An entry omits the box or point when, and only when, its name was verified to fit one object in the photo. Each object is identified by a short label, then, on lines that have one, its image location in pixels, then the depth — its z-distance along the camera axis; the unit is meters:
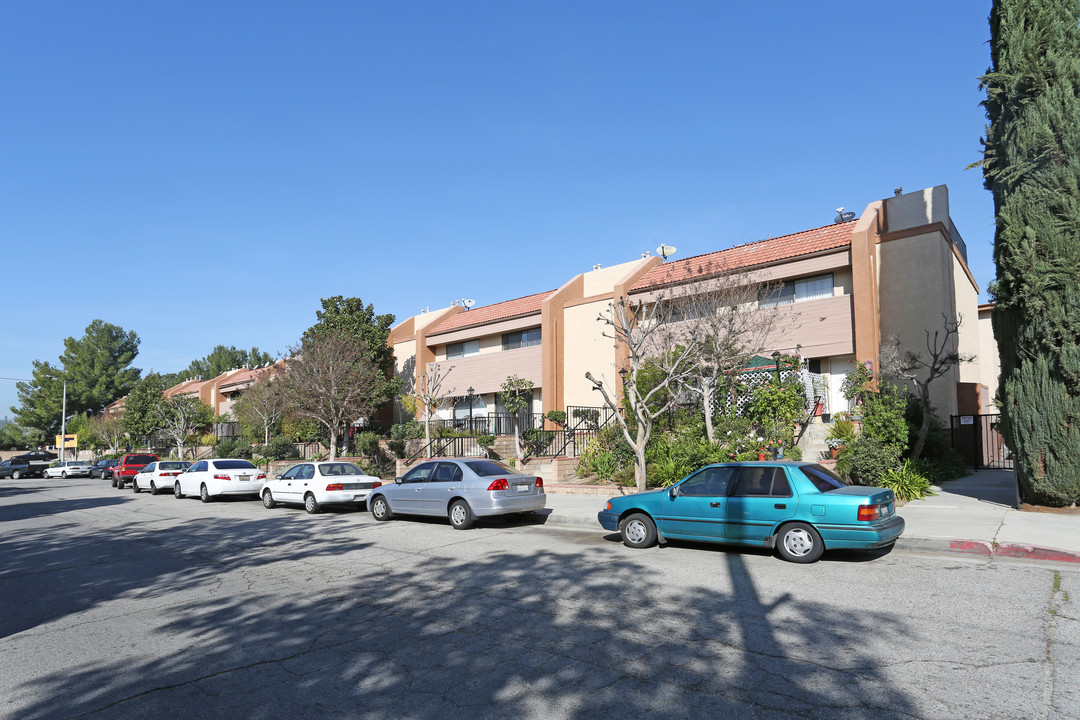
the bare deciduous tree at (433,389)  33.12
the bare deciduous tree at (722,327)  20.41
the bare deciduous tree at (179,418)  44.81
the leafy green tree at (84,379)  72.19
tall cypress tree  12.87
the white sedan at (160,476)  27.06
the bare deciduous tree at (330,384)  29.62
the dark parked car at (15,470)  48.25
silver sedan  13.53
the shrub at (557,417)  26.72
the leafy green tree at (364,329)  34.19
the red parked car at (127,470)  32.59
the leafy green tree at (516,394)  28.44
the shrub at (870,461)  15.62
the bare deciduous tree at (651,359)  17.67
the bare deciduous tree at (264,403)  35.72
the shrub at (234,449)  37.75
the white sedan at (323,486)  17.69
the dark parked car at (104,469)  41.31
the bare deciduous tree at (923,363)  18.41
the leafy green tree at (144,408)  48.75
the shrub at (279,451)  35.72
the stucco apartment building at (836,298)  21.56
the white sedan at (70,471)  46.94
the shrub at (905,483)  15.24
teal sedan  9.19
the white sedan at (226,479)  22.23
